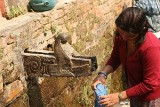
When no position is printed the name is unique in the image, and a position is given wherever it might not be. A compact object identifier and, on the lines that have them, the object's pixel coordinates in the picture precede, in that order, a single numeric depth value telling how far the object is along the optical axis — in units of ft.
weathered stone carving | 10.34
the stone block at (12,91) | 10.84
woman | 8.56
